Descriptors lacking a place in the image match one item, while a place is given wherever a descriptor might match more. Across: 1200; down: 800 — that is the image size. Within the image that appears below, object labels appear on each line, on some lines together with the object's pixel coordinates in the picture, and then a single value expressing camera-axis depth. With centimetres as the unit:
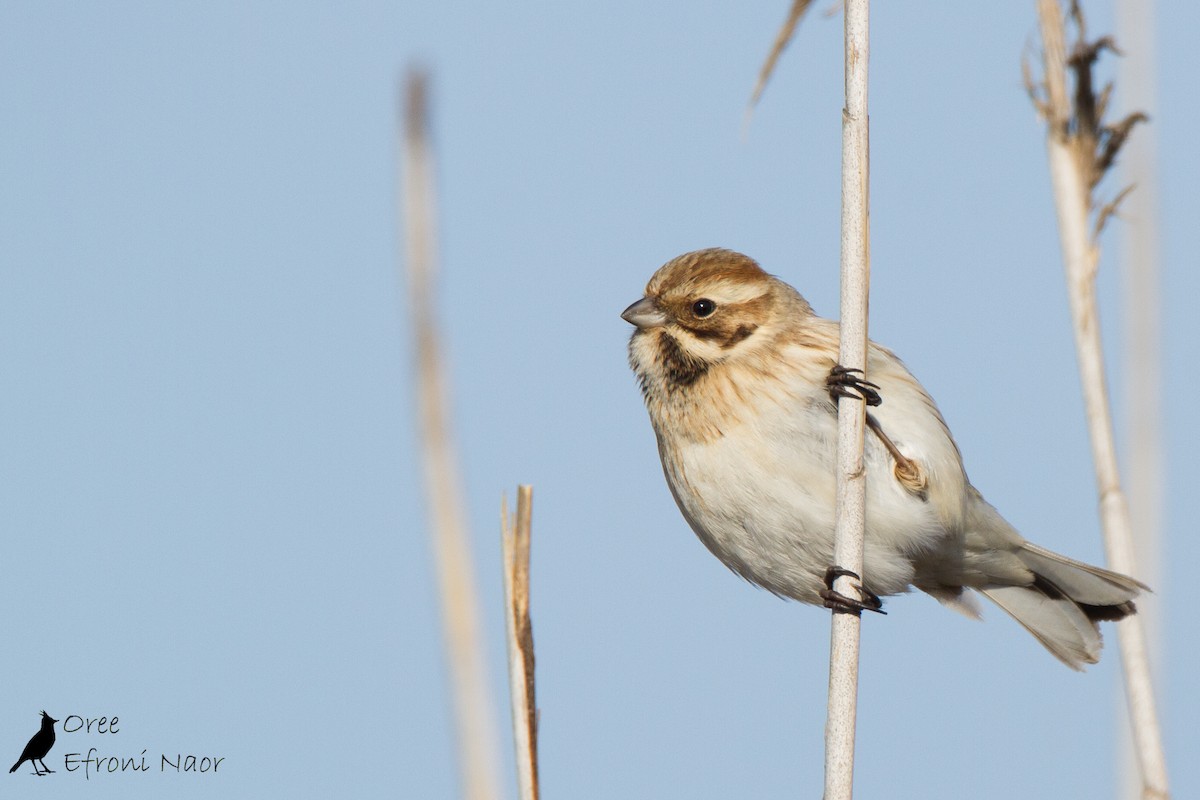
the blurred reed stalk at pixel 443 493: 524
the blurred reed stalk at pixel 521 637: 489
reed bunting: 710
